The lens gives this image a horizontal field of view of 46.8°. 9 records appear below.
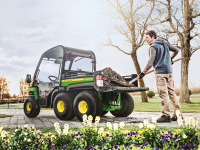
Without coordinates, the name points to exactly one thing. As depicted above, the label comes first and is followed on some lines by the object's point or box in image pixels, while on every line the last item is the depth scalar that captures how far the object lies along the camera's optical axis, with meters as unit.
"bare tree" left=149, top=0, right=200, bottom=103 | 16.27
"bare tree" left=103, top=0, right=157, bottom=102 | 18.03
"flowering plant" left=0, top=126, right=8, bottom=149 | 3.68
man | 6.10
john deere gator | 6.85
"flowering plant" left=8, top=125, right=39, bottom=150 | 3.53
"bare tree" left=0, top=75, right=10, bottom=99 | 39.04
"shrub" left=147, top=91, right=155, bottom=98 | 25.06
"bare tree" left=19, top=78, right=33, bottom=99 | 40.22
